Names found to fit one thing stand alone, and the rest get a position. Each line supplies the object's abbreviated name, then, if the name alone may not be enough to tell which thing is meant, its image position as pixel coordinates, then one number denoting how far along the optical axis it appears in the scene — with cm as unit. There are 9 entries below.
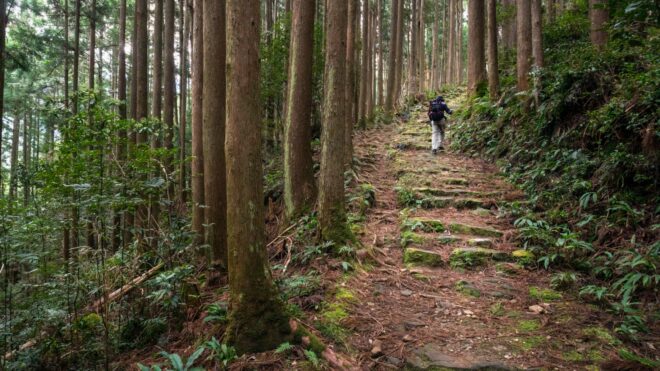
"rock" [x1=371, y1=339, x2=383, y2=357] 322
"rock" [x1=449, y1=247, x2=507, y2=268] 500
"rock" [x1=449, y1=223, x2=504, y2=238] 571
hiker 1028
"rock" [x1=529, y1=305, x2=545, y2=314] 373
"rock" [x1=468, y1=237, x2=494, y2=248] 541
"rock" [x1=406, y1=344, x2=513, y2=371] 292
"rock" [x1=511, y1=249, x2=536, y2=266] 486
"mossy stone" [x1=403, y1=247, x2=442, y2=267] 512
